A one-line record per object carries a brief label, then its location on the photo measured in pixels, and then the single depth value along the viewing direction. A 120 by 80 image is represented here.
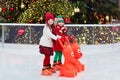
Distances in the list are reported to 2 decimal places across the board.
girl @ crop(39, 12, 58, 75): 6.20
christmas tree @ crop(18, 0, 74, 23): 10.11
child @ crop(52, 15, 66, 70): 6.48
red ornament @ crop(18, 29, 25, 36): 9.23
